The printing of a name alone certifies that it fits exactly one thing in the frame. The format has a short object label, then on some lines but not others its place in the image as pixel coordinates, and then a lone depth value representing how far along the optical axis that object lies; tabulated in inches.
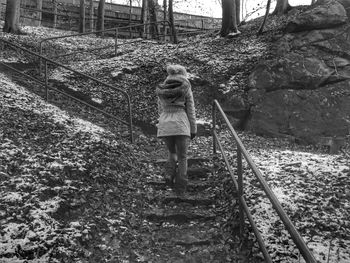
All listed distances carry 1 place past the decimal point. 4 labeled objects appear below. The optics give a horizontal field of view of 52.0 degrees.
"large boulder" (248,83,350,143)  347.6
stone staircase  161.9
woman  204.5
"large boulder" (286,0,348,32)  423.5
